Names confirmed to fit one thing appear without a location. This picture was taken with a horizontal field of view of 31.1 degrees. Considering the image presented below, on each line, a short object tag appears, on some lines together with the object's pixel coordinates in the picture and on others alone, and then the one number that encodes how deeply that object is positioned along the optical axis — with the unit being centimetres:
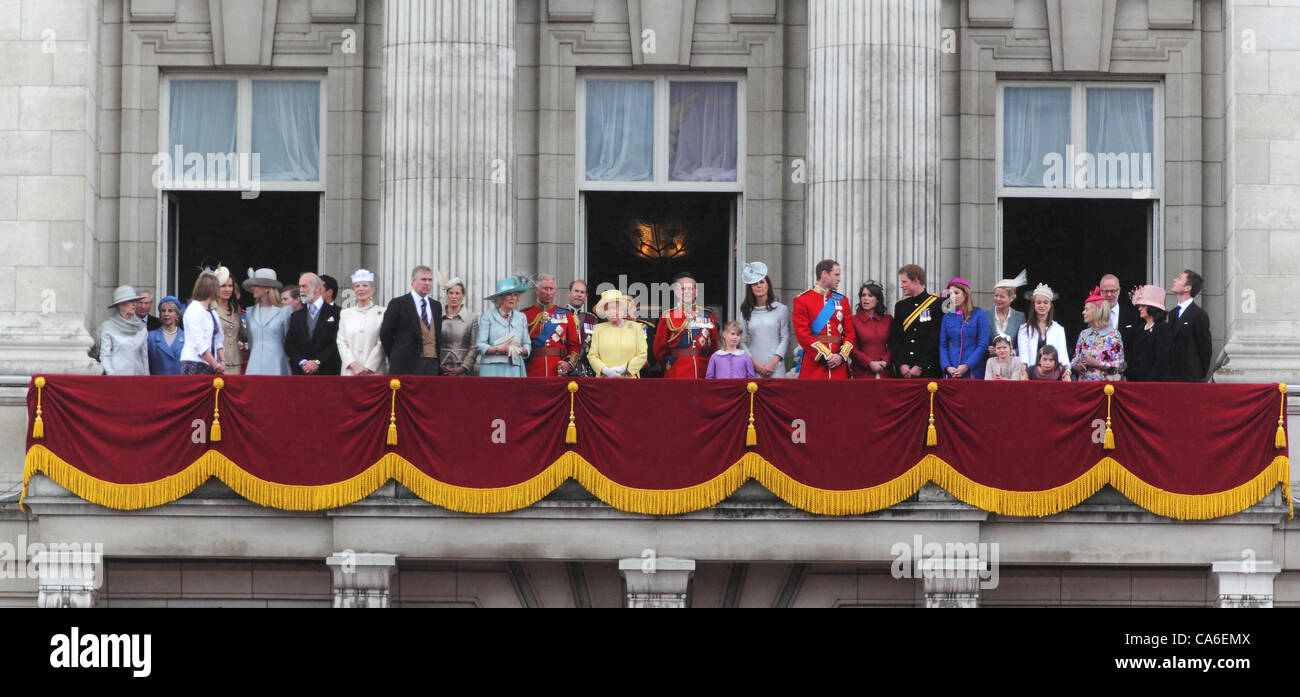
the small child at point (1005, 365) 2800
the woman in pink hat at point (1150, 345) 2830
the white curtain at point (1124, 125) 3288
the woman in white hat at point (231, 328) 2884
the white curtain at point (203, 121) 3278
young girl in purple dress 2806
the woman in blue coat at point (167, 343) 2892
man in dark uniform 2814
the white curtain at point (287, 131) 3275
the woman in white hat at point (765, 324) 2866
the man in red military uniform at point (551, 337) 2828
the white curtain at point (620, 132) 3278
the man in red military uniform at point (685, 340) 2828
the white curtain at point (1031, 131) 3288
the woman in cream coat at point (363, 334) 2819
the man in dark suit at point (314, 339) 2844
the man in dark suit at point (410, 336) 2784
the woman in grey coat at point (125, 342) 2895
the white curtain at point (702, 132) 3281
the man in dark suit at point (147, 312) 2917
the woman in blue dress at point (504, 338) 2786
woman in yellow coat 2797
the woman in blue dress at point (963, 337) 2812
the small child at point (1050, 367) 2798
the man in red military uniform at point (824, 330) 2797
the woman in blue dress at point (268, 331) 2839
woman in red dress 2828
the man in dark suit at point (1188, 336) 2836
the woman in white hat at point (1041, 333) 2834
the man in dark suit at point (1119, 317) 2864
